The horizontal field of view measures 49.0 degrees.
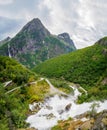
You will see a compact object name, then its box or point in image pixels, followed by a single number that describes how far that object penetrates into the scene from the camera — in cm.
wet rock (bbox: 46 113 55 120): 4832
